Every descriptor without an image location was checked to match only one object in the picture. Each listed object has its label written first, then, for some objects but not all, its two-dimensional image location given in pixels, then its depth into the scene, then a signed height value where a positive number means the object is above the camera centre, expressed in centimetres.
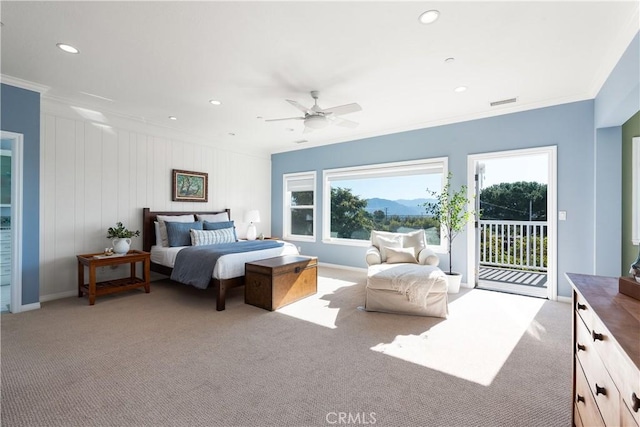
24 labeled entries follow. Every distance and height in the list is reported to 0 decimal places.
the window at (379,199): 505 +26
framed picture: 525 +47
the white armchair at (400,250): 411 -53
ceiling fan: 318 +112
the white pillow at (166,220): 473 -13
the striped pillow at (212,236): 469 -40
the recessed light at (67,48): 261 +146
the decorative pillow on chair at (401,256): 413 -61
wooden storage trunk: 350 -85
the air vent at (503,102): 383 +146
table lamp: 601 -16
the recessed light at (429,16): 216 +145
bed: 355 -62
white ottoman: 322 -88
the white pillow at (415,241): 427 -41
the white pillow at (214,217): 543 -9
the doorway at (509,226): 450 -24
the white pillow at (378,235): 448 -35
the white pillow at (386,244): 430 -46
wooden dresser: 83 -48
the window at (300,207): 646 +12
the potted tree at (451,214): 427 -2
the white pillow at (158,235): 478 -37
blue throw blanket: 365 -63
